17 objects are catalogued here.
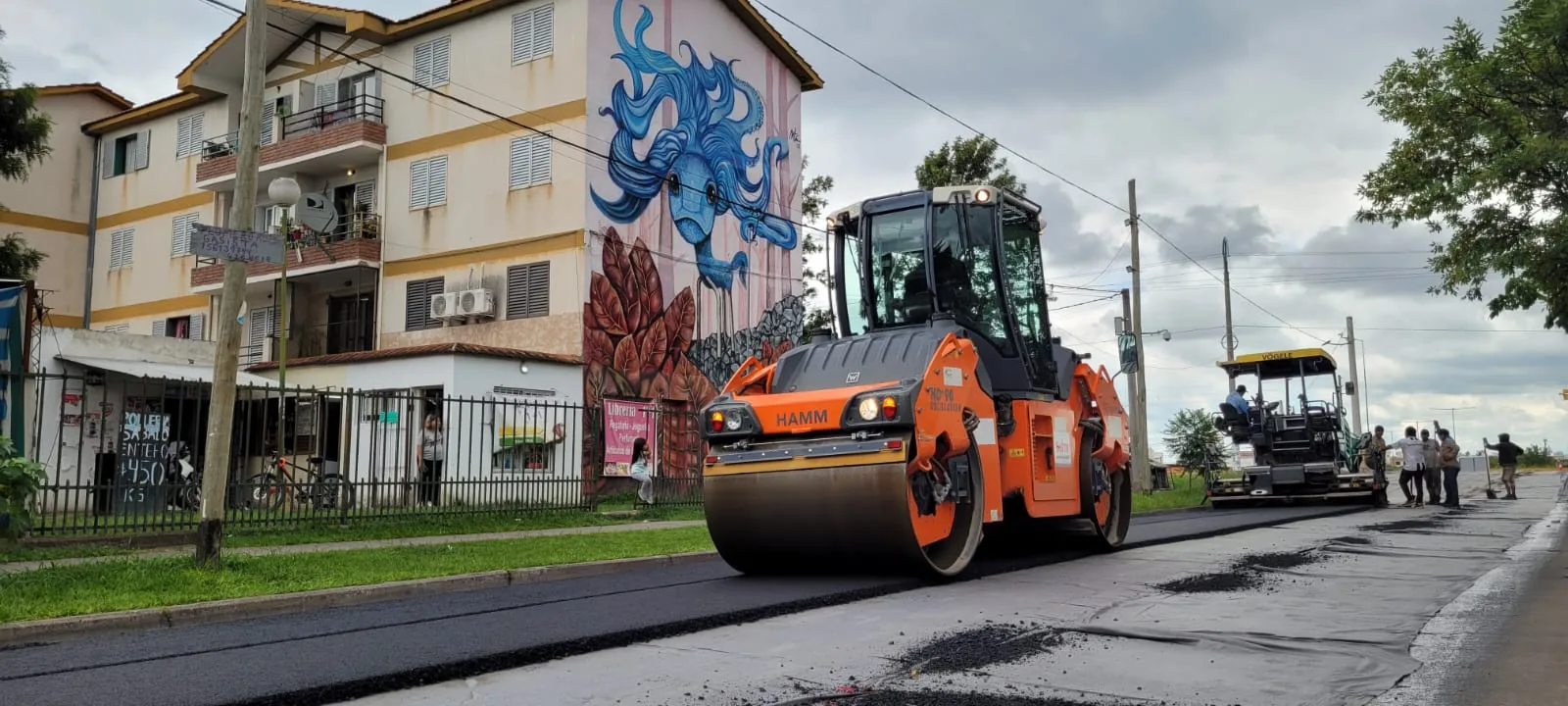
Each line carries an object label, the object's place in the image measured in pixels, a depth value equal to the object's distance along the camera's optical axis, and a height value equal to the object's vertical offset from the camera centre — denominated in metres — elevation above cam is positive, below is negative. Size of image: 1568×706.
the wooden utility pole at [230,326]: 9.45 +1.25
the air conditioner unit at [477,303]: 25.41 +3.72
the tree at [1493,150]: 14.41 +4.43
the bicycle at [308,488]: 13.10 -0.26
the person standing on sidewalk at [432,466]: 14.54 +0.01
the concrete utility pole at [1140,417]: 26.56 +1.11
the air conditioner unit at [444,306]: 26.00 +3.77
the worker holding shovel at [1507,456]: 24.95 +0.13
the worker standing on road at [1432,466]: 22.69 -0.07
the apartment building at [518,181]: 25.22 +7.17
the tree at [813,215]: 35.38 +8.00
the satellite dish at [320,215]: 29.16 +6.62
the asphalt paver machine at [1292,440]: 21.31 +0.46
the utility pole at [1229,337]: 35.50 +4.04
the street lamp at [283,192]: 17.02 +4.22
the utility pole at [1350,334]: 46.79 +5.43
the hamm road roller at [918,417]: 8.15 +0.39
